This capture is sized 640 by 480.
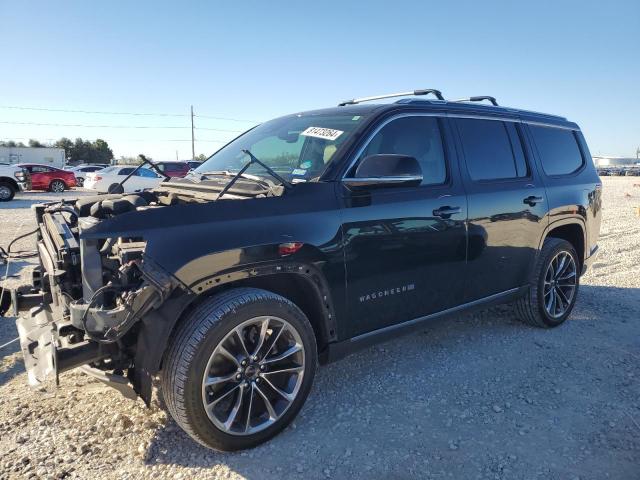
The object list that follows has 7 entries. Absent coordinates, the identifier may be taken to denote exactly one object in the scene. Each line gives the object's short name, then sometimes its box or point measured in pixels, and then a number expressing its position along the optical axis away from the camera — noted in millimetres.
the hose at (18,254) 3521
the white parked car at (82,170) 29791
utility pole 59950
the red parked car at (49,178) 22203
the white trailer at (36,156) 54438
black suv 2525
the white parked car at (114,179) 16969
